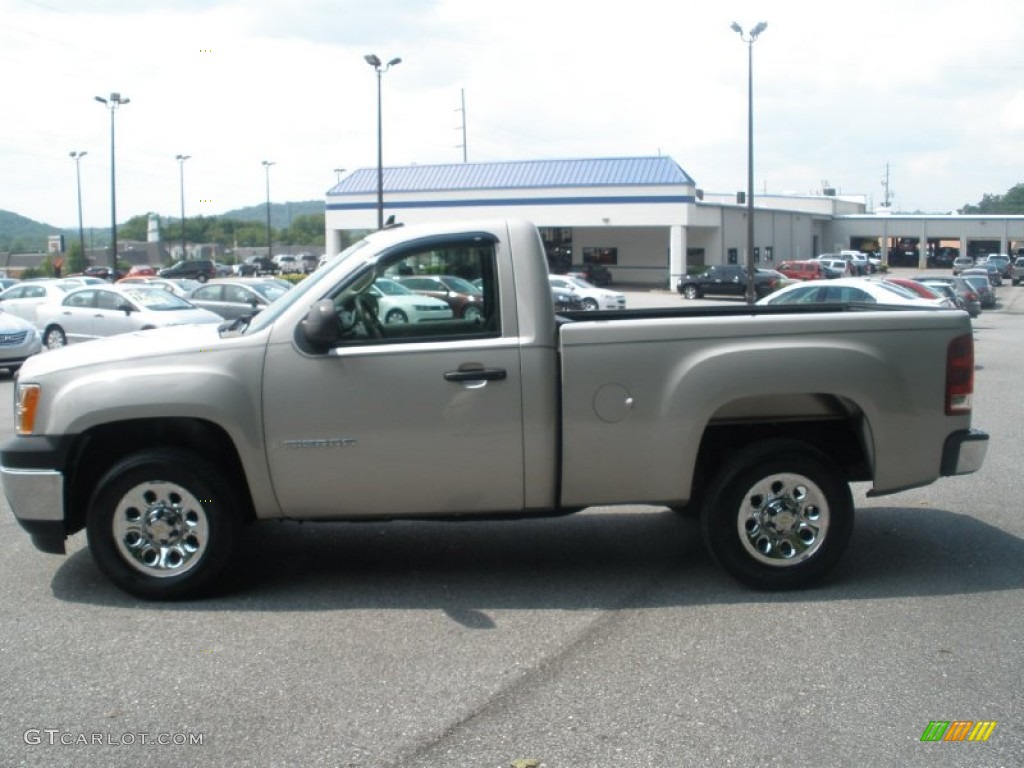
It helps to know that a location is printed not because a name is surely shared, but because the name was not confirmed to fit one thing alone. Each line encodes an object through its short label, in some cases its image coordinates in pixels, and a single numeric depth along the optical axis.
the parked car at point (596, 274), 64.69
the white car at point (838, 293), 21.09
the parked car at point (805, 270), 60.20
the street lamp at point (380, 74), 40.31
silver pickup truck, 6.12
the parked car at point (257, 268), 81.16
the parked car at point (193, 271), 72.75
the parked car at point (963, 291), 31.50
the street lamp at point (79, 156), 81.05
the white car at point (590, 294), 41.12
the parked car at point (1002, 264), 73.50
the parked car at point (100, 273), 69.22
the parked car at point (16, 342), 19.92
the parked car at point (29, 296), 27.62
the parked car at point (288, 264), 83.56
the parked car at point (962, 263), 75.26
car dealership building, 60.16
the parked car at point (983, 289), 44.06
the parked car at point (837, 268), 62.62
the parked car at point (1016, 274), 70.38
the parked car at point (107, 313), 22.91
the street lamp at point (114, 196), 54.81
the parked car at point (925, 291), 24.65
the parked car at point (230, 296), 28.97
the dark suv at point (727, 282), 49.72
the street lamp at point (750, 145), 37.78
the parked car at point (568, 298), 38.32
